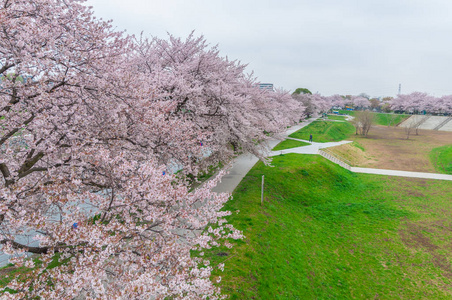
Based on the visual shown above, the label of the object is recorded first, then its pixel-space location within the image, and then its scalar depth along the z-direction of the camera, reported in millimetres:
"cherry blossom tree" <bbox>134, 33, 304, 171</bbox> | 11531
